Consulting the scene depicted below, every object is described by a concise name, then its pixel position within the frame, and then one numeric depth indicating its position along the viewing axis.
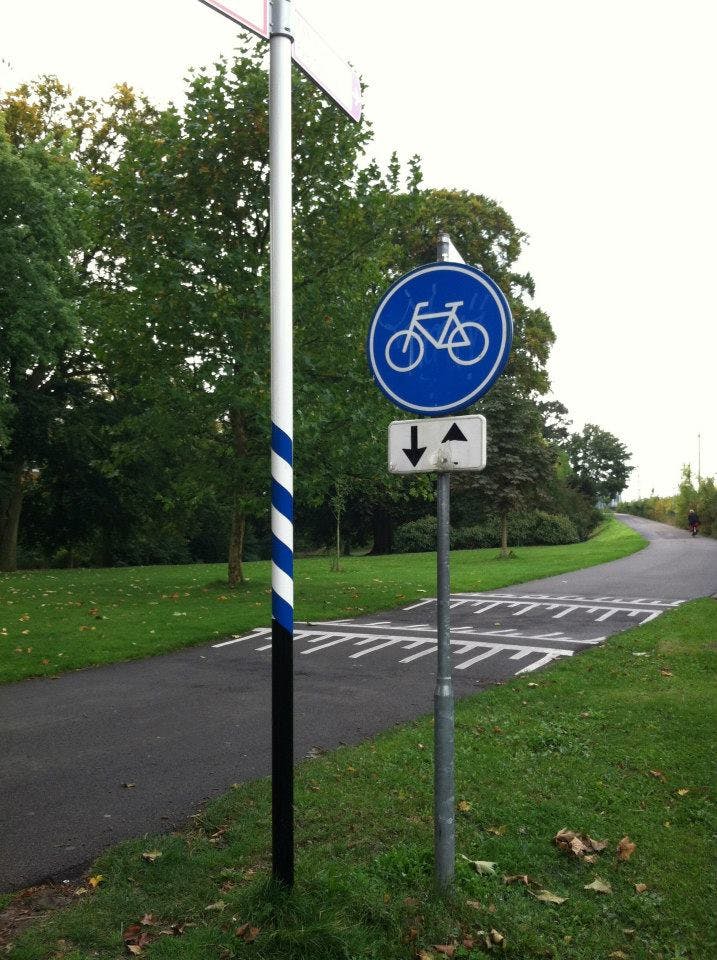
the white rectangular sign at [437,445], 3.32
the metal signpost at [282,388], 3.31
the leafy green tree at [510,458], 28.00
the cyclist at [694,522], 42.38
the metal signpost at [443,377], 3.33
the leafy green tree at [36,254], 20.08
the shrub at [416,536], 36.22
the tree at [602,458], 82.75
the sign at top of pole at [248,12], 3.07
